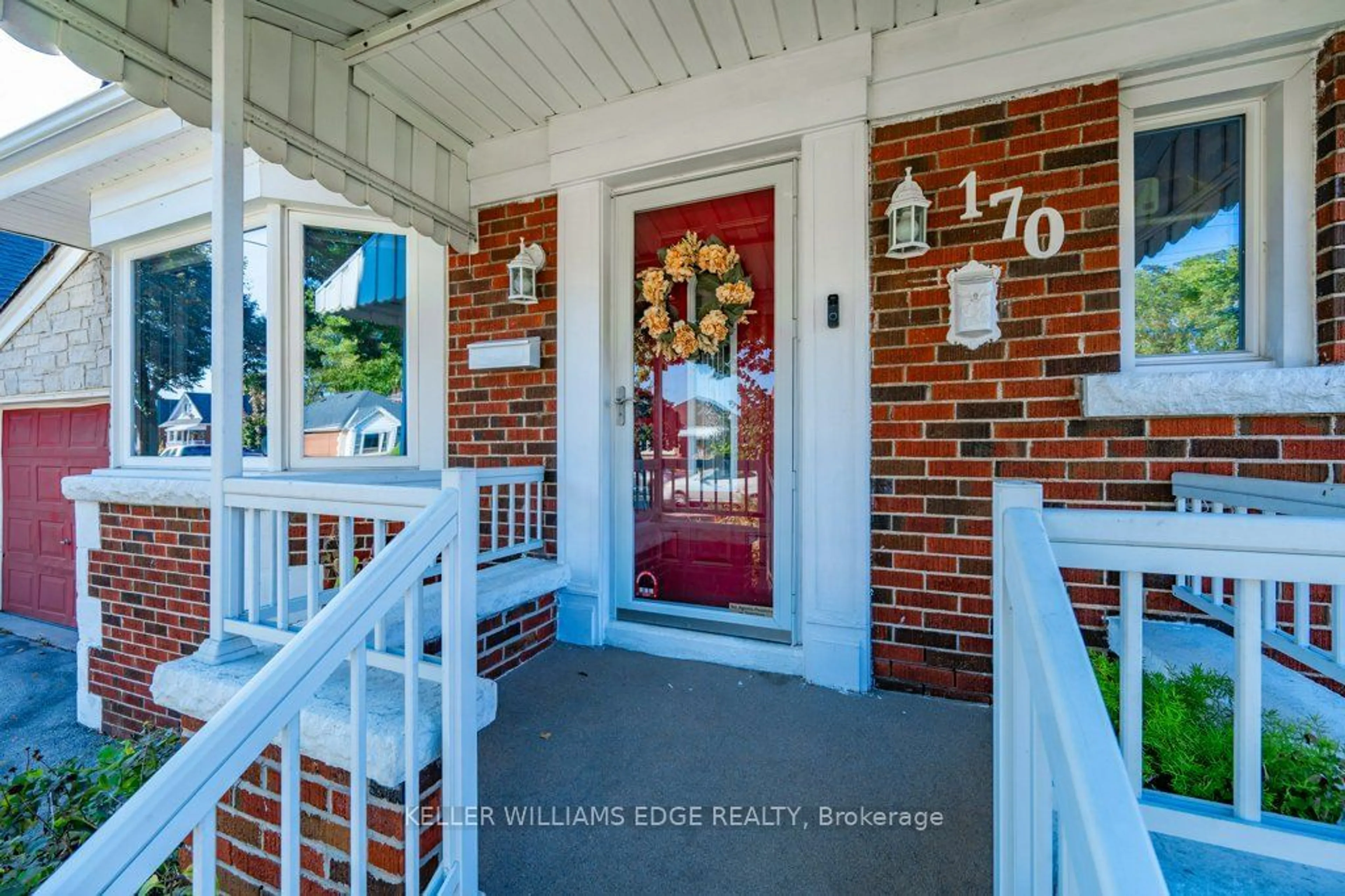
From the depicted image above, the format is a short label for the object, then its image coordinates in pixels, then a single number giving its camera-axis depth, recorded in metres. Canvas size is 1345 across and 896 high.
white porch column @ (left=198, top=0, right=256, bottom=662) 1.77
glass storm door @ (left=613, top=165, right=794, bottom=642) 2.50
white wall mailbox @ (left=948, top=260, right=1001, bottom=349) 2.09
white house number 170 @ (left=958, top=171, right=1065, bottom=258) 2.04
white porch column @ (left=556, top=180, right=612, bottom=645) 2.68
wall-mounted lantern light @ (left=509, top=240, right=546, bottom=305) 2.83
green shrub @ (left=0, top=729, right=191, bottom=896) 1.73
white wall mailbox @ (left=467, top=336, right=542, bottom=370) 2.85
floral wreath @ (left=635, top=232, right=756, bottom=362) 2.57
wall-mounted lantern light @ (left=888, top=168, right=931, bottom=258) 2.13
